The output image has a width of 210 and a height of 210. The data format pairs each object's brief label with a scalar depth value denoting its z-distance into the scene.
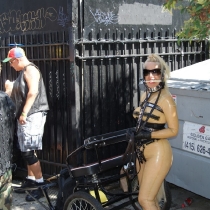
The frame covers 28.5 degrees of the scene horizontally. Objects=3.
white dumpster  4.54
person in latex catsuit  3.94
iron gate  5.66
